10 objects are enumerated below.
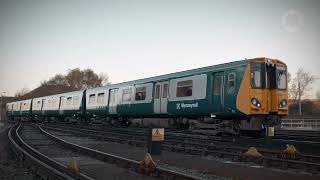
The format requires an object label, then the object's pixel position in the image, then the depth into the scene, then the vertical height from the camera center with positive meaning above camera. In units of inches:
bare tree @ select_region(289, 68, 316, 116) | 3009.4 +401.7
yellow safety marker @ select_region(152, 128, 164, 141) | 520.7 -7.1
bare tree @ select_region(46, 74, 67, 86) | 4738.2 +546.2
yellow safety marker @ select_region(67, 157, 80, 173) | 372.2 -38.6
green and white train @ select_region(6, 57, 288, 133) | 633.6 +62.6
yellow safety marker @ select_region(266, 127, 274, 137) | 572.4 +1.9
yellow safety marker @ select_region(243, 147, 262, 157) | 455.7 -24.3
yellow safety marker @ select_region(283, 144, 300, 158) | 454.3 -22.5
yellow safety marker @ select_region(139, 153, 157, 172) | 381.7 -35.2
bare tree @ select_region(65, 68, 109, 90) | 4552.2 +547.3
